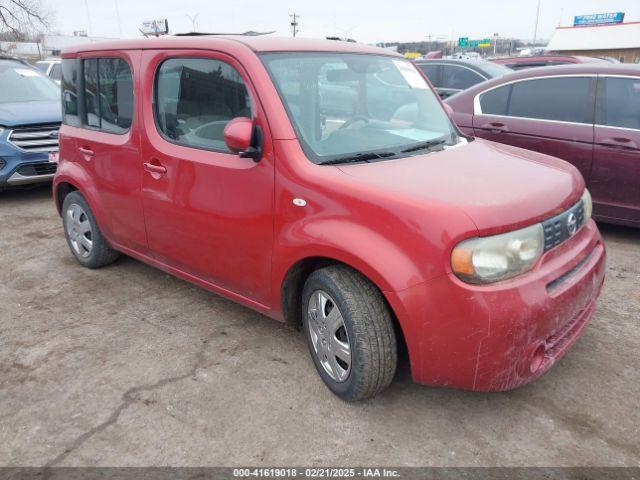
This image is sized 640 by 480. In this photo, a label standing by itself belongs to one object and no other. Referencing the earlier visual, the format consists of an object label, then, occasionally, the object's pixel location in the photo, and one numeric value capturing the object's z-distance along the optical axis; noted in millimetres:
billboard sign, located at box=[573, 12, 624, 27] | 61278
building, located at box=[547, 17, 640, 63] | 39406
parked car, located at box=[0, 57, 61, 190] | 6578
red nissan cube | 2289
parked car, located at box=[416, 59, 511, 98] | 9039
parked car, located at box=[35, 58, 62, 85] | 14345
